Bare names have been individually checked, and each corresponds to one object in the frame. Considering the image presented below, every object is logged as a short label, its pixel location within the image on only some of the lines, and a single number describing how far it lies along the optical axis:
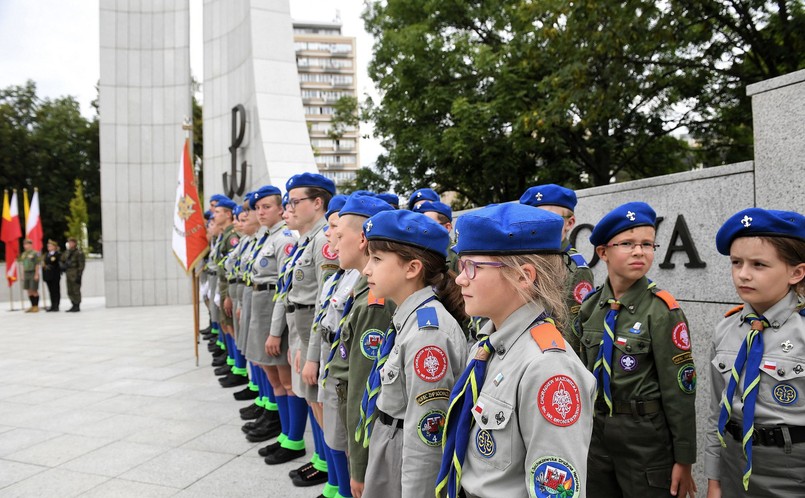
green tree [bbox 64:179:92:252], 26.70
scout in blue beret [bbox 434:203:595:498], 1.36
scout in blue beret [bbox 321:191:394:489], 2.48
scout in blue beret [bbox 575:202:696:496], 2.29
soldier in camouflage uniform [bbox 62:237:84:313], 15.77
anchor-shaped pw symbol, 13.77
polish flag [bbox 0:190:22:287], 16.80
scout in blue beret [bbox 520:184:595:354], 2.96
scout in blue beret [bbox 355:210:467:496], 1.79
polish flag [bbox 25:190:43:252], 16.55
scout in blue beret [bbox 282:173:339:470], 3.71
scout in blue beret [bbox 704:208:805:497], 1.89
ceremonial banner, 7.89
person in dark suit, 15.59
